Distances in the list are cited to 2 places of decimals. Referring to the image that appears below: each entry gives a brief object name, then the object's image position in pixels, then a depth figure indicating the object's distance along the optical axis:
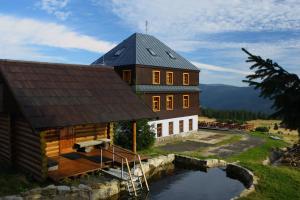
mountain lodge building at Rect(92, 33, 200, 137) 30.86
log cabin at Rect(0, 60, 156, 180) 16.19
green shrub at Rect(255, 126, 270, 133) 45.09
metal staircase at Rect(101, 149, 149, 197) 16.62
